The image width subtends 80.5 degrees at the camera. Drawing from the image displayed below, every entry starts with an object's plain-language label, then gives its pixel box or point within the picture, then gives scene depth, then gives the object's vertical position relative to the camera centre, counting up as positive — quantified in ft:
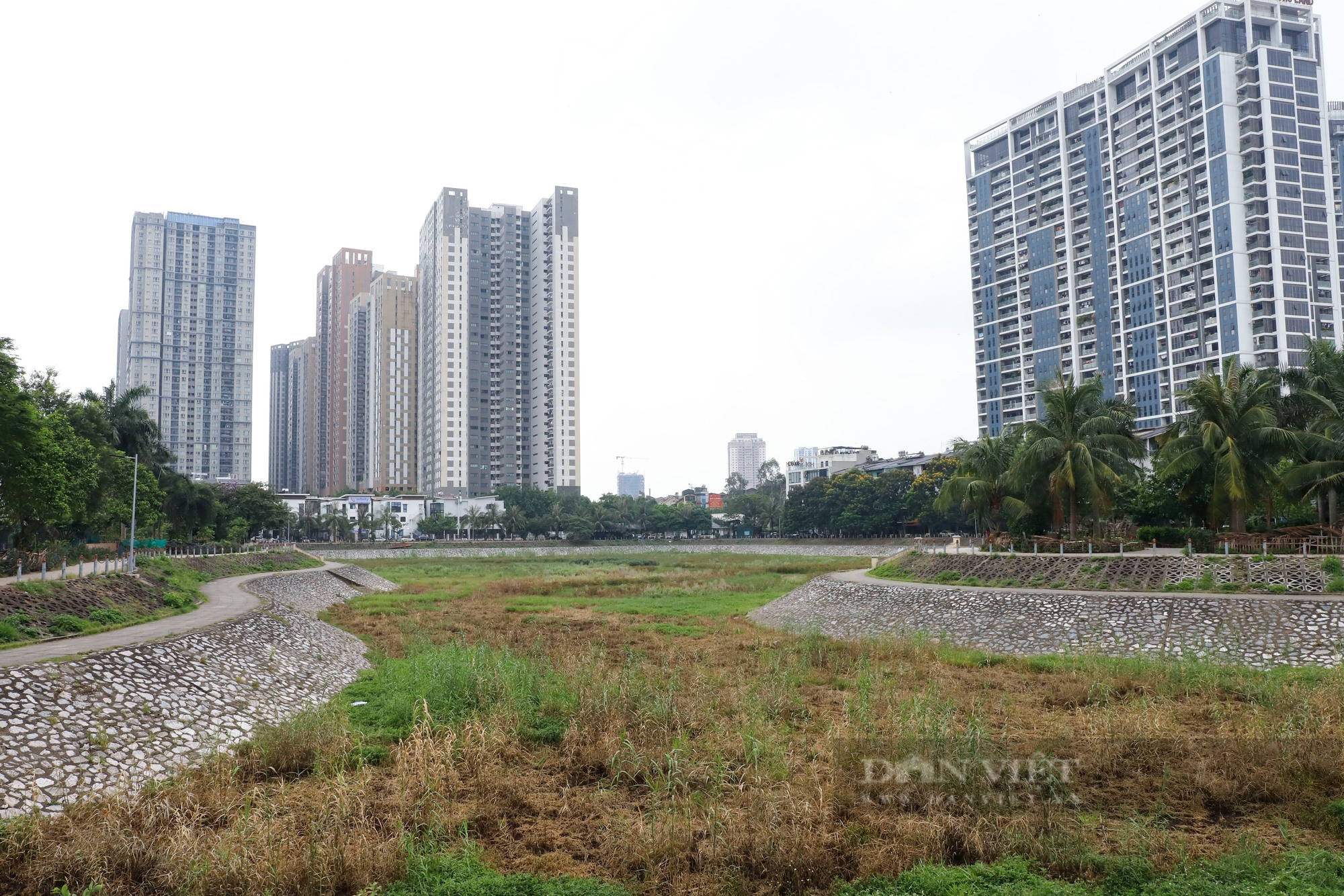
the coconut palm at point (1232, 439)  100.89 +6.76
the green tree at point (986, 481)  145.38 +2.40
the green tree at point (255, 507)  294.66 -1.80
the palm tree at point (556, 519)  412.36 -10.44
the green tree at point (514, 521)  408.26 -10.95
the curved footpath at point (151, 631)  54.65 -11.23
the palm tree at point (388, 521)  408.87 -10.72
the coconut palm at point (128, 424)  179.93 +18.66
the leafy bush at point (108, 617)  76.48 -11.02
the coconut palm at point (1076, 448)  116.78 +6.80
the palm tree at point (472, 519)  413.18 -10.14
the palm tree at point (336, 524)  393.70 -11.17
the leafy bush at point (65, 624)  69.15 -10.59
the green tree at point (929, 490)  287.28 +1.41
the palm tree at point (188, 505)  215.51 -0.57
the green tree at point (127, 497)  152.35 +1.38
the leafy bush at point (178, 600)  96.84 -12.08
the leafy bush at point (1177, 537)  106.63 -6.58
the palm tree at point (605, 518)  413.80 -10.46
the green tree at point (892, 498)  301.22 -1.43
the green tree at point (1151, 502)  137.51 -1.84
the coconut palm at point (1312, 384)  110.93 +15.06
